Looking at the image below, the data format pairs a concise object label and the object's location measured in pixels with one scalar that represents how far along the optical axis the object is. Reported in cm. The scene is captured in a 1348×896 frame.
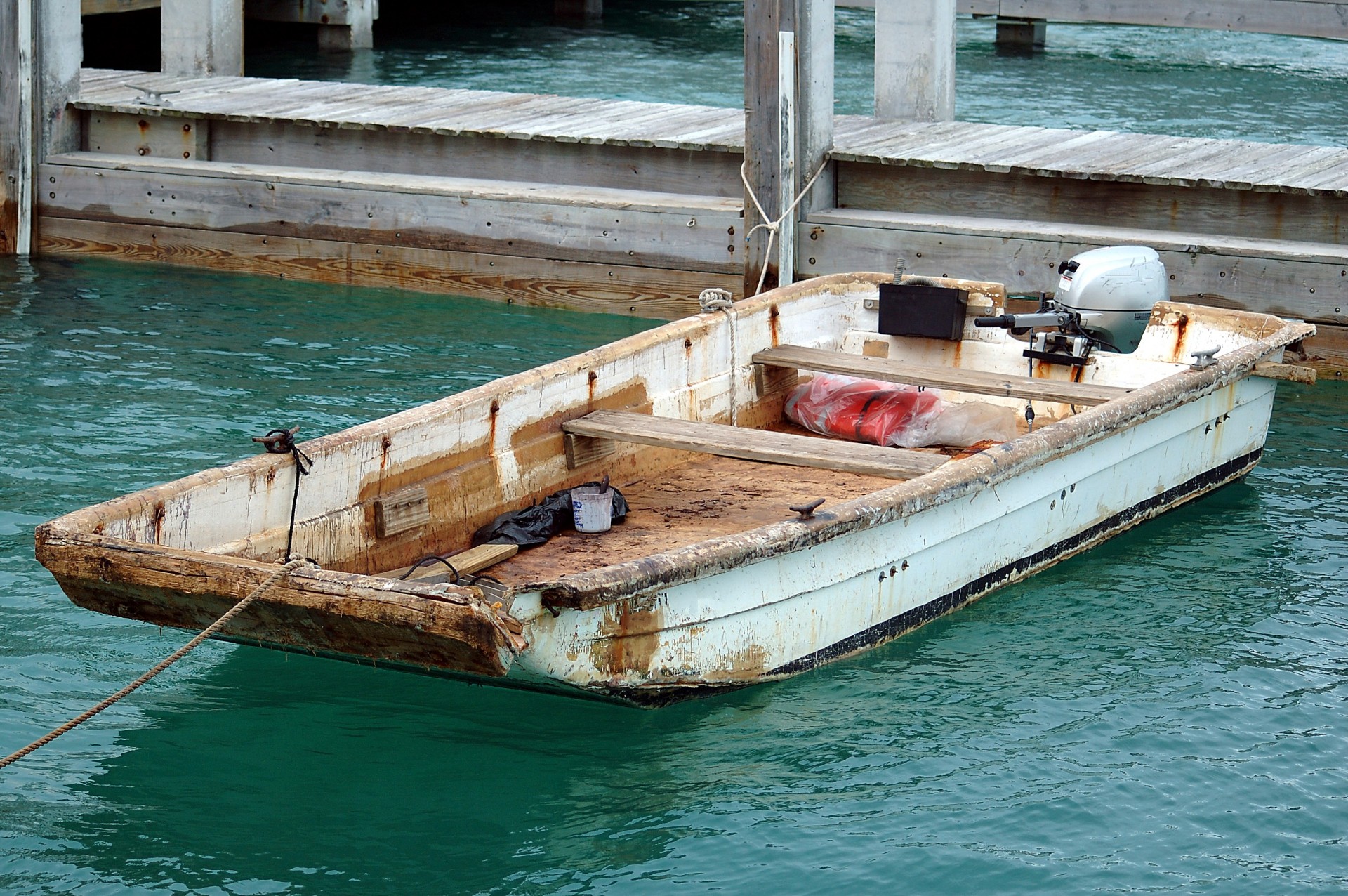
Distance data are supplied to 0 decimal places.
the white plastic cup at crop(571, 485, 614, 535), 1340
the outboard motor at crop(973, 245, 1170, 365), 1625
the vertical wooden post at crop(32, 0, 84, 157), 2305
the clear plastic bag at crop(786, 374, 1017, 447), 1587
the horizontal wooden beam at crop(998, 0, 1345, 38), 3656
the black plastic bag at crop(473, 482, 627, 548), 1298
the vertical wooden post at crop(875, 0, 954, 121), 2323
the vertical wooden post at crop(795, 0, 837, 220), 2012
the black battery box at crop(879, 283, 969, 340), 1691
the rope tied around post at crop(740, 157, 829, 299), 2037
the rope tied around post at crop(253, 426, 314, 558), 1123
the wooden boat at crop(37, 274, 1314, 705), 988
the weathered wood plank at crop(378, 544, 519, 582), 1198
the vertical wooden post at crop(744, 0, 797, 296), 1967
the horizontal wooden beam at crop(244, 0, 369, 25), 4137
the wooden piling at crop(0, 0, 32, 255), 2261
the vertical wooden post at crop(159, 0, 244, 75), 2758
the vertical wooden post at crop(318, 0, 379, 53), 4194
